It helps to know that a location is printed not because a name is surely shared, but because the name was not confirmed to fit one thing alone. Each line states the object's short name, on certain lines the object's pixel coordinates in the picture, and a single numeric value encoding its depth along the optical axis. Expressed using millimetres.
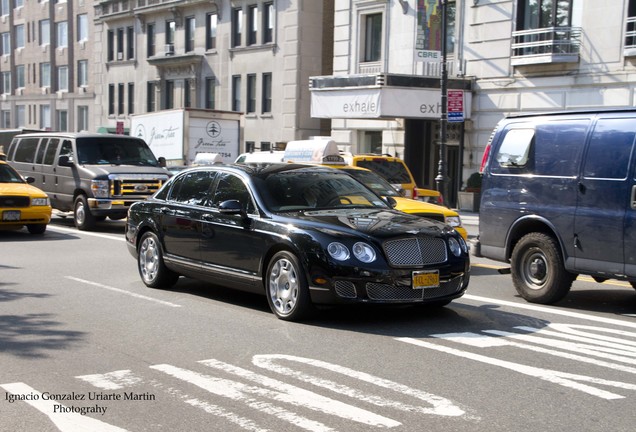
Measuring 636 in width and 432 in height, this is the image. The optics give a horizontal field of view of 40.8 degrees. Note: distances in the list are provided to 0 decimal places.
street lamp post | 22719
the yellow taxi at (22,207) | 17109
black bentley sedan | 8367
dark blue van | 9281
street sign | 22031
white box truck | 31984
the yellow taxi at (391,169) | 17234
